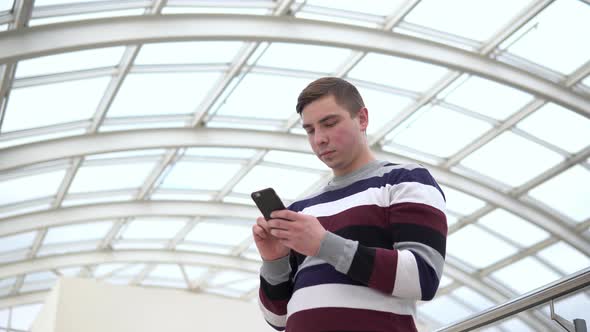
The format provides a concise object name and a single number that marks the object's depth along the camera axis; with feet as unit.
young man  7.58
